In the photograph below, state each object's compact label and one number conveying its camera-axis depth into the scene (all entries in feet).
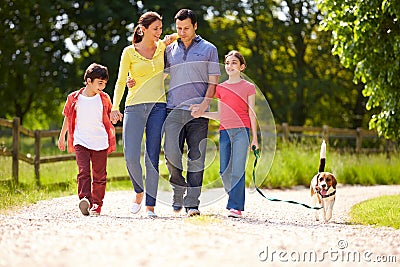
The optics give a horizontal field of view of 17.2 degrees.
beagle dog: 47.08
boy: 44.86
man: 42.64
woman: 43.13
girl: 44.24
